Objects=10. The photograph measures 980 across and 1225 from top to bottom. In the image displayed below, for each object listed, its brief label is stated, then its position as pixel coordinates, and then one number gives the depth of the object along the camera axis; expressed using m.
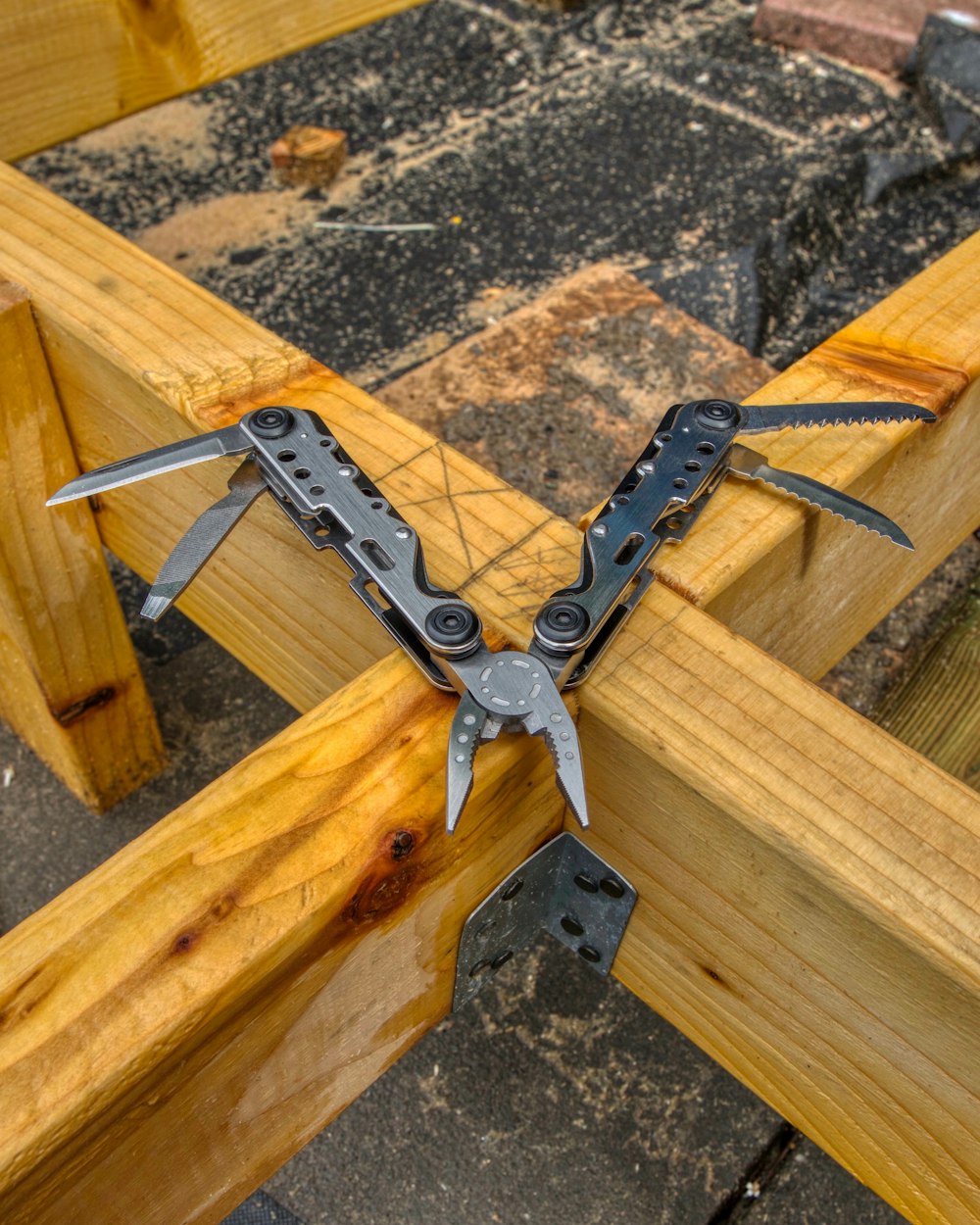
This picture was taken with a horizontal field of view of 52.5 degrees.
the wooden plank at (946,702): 0.56
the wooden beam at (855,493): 0.34
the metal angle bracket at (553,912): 0.33
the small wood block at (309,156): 0.87
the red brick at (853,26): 1.14
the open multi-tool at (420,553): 0.28
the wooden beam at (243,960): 0.23
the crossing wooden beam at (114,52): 0.57
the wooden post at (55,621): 0.45
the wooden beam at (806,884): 0.26
